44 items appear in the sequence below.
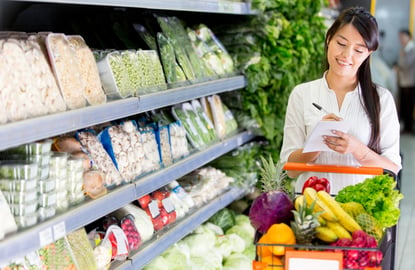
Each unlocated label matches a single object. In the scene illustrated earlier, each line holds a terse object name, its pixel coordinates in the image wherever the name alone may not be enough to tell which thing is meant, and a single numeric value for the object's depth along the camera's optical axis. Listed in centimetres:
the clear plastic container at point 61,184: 260
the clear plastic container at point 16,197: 237
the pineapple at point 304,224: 198
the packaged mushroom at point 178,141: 382
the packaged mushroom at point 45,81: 250
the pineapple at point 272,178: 222
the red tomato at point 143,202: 353
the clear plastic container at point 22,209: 236
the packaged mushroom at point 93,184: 281
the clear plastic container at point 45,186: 249
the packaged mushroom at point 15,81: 228
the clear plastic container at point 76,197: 269
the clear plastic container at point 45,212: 245
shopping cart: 192
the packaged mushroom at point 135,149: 330
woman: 293
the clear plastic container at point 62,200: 259
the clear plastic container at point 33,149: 252
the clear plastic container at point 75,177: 271
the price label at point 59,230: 240
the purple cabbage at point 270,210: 209
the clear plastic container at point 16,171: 239
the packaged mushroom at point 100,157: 304
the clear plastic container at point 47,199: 247
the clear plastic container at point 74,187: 270
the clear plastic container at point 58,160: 261
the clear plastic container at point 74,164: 272
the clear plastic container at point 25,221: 234
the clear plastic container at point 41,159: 250
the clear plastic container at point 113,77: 311
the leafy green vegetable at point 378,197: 212
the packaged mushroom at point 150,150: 347
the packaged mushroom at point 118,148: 316
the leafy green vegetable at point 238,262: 414
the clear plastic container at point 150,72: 343
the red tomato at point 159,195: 366
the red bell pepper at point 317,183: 246
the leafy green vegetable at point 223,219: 459
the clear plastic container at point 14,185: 238
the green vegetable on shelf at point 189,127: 409
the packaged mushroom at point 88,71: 286
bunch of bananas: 201
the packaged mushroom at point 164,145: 364
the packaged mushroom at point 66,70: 264
